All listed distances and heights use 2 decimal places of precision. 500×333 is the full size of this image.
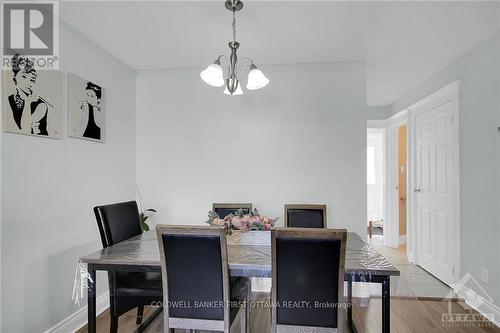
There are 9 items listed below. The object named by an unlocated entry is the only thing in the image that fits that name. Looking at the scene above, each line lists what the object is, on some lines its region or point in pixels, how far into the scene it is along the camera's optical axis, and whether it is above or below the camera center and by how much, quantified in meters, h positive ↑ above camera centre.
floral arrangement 2.10 -0.40
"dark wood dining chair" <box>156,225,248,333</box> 1.48 -0.58
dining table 1.48 -0.52
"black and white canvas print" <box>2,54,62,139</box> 1.83 +0.49
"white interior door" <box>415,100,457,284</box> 3.06 -0.27
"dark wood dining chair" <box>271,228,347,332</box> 1.34 -0.53
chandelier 1.86 +0.63
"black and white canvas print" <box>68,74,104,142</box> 2.35 +0.53
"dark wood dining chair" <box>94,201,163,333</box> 1.92 -0.79
